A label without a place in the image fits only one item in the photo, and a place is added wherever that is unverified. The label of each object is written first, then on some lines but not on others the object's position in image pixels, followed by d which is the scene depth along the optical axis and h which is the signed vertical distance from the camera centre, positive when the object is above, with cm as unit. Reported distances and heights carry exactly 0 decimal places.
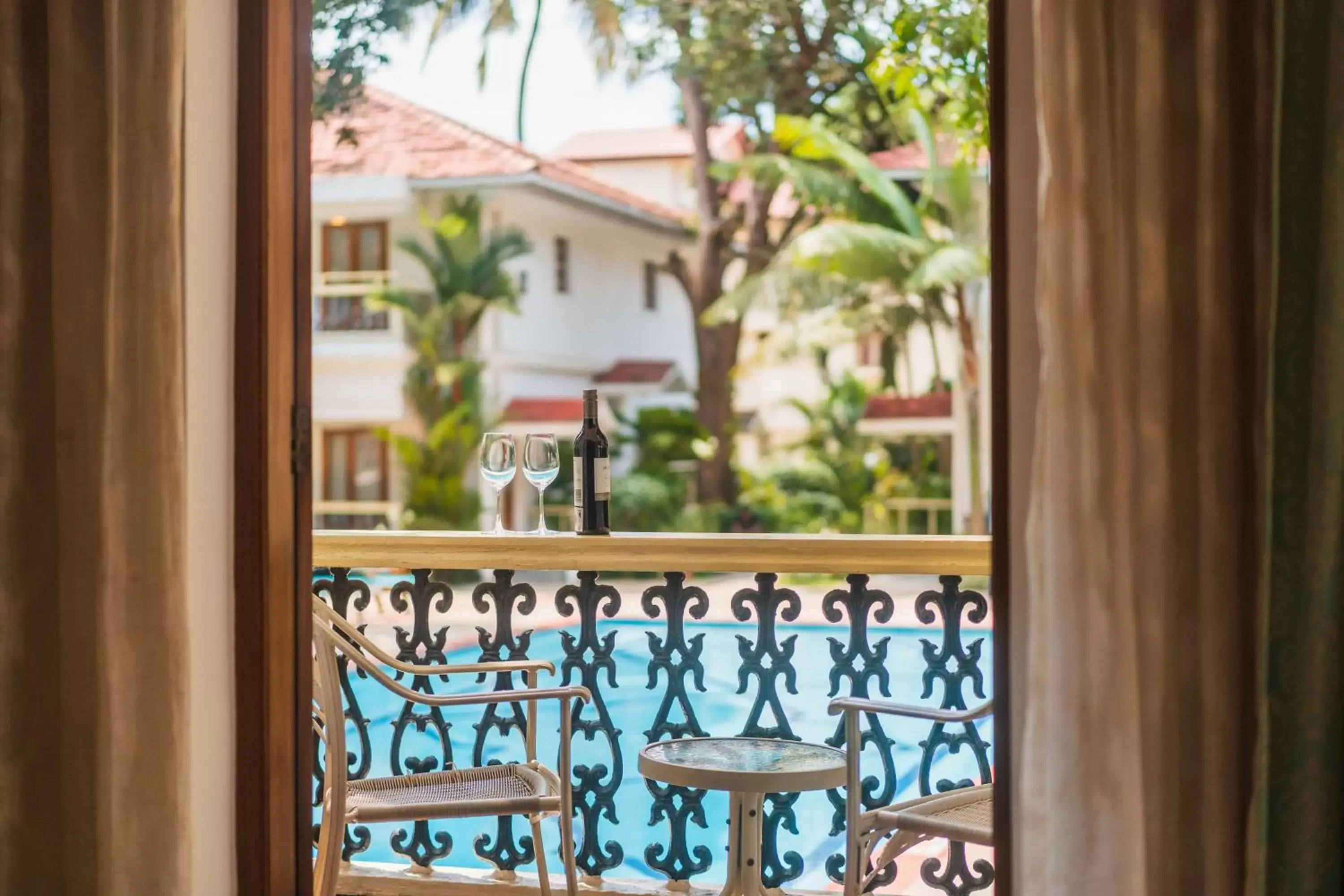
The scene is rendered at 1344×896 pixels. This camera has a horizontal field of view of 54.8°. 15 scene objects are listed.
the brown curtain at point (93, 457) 205 +0
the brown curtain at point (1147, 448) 163 +0
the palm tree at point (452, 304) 1827 +216
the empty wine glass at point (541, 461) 322 -1
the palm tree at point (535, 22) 1738 +599
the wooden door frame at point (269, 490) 224 -6
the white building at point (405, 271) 1894 +283
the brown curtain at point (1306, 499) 153 -6
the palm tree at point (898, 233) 1602 +276
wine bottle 312 -5
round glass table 259 -65
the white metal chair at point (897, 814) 251 -72
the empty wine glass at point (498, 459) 324 -1
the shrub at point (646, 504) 1831 -68
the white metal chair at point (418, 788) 272 -73
